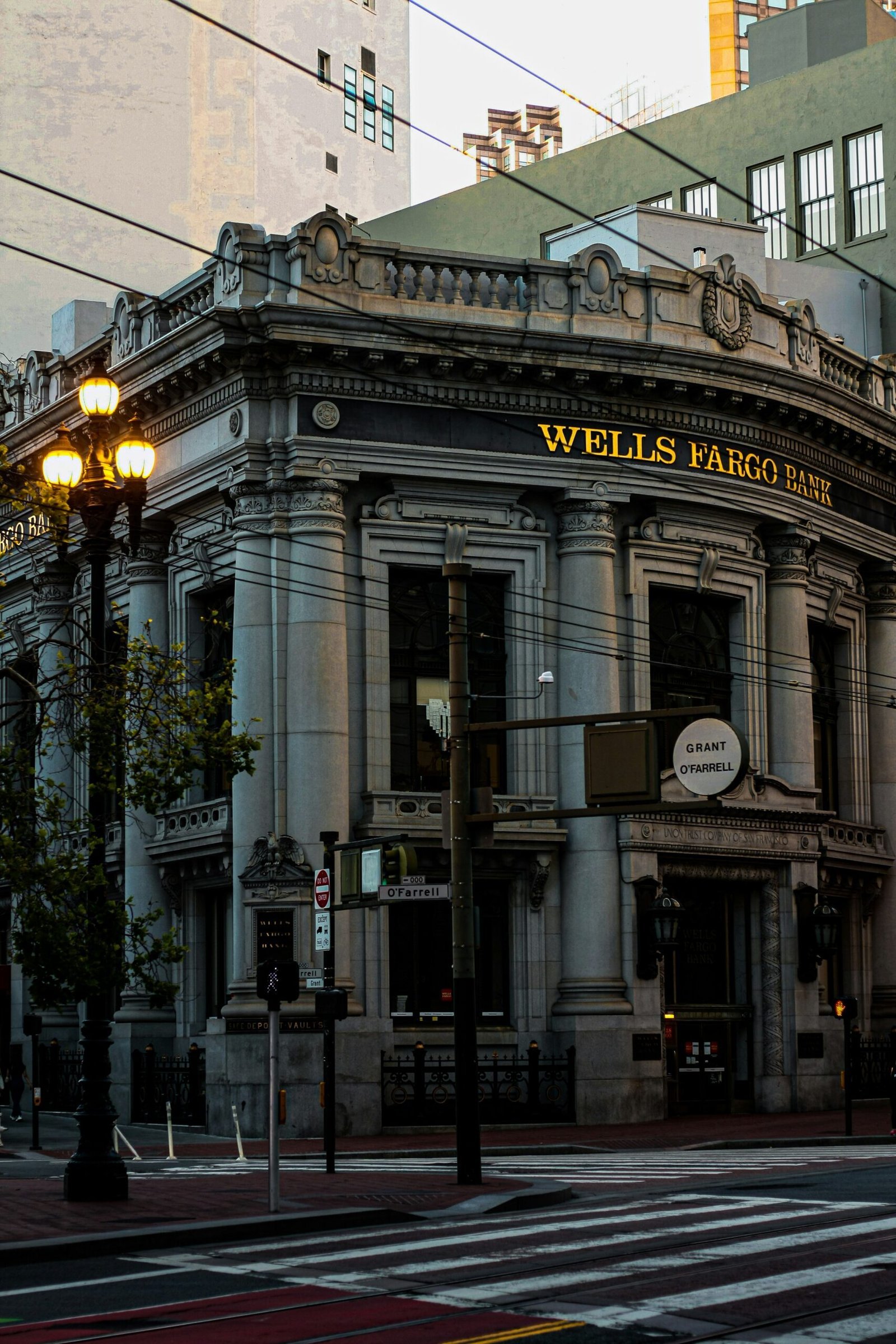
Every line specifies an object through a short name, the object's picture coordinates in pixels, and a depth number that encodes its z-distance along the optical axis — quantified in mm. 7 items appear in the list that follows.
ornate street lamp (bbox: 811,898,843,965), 37812
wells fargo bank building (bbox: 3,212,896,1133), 34625
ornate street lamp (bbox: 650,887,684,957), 35375
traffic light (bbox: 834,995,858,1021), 34500
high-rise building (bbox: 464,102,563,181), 191625
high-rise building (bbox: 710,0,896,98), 125438
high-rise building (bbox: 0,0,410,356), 55406
